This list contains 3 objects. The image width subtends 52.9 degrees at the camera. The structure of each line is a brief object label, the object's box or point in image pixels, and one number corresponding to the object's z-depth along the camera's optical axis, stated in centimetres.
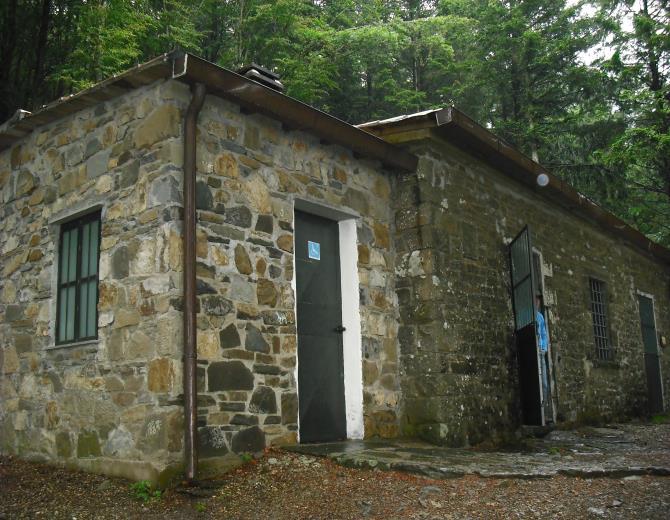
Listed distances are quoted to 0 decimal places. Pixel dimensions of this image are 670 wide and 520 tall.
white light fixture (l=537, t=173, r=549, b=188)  929
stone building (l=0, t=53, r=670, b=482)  529
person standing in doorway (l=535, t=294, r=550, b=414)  932
